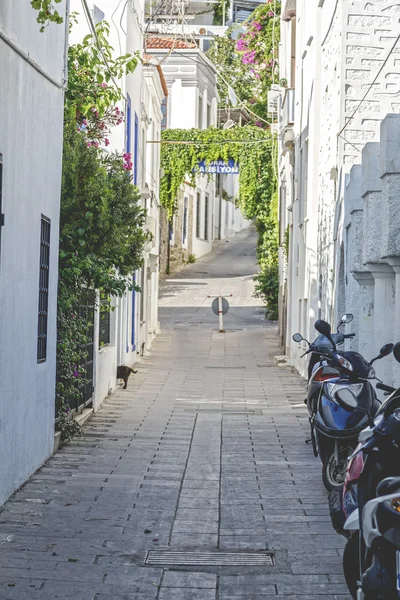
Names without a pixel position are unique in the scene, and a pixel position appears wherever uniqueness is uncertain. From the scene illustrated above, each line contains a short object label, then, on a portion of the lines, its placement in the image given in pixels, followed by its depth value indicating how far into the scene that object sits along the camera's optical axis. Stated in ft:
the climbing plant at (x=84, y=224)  37.58
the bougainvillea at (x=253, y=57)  114.62
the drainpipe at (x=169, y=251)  148.56
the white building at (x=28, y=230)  25.95
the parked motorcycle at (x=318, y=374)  29.81
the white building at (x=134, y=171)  53.93
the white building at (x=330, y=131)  47.83
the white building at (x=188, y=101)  150.20
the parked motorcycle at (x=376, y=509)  13.05
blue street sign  108.37
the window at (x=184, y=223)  158.71
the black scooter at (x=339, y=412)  23.08
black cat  57.36
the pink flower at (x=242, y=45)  120.16
